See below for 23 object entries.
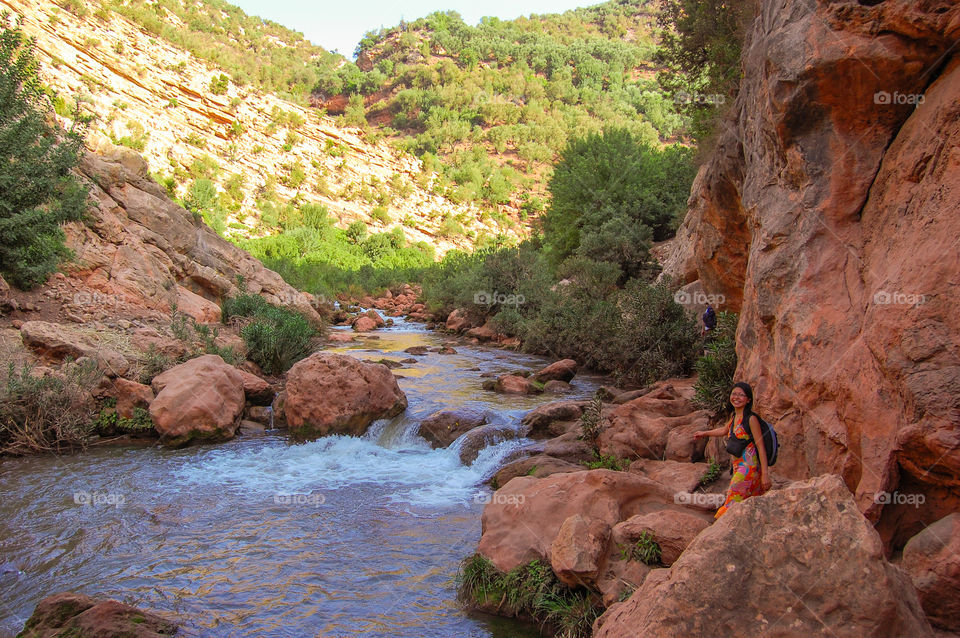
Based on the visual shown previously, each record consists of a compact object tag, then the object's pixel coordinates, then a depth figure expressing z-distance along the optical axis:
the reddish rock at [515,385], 11.07
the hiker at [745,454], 4.30
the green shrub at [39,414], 7.28
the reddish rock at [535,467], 6.36
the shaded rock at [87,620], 3.48
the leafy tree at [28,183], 9.30
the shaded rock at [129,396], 8.27
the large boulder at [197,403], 8.05
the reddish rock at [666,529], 3.99
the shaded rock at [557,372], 12.10
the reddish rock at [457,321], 20.47
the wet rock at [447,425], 8.59
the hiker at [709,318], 10.34
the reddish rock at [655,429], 6.44
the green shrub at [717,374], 6.89
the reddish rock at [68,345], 8.38
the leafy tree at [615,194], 18.45
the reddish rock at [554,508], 4.60
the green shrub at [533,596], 3.95
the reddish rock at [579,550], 4.05
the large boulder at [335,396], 8.83
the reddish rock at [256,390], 9.80
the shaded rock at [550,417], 8.56
